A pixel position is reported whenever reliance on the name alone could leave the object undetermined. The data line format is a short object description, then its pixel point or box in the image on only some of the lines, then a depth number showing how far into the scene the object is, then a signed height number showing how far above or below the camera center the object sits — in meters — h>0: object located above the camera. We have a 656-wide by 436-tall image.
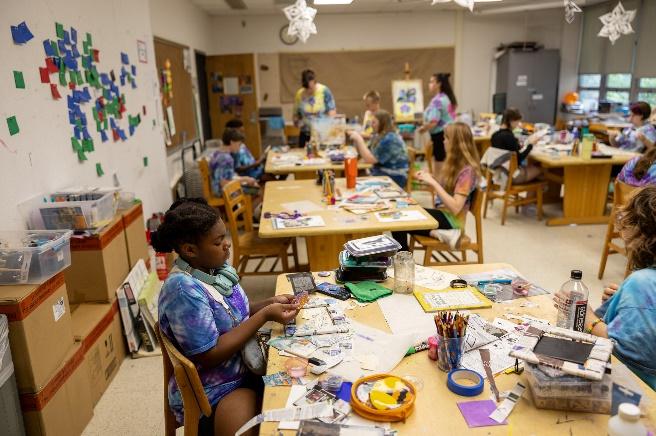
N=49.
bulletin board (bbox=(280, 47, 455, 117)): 9.32 +0.51
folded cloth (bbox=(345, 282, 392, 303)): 1.95 -0.78
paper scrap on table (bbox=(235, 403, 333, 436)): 1.29 -0.83
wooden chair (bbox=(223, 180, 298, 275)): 3.41 -1.01
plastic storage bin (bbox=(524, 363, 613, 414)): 1.26 -0.77
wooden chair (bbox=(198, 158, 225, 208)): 4.94 -0.83
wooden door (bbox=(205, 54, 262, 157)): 8.57 +0.15
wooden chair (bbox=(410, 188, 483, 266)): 3.38 -1.03
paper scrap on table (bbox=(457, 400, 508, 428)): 1.26 -0.83
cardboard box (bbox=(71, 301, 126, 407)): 2.53 -1.25
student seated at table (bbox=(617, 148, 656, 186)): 3.43 -0.60
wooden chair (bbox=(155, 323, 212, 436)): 1.48 -0.86
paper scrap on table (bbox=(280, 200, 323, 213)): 3.32 -0.73
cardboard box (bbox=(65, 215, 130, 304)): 2.66 -0.89
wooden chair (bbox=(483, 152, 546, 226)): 5.42 -1.13
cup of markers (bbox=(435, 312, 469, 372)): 1.47 -0.74
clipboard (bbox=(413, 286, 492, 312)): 1.86 -0.79
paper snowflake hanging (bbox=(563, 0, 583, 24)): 3.03 +0.49
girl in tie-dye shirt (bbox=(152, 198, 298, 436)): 1.54 -0.69
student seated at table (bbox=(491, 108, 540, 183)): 5.36 -0.57
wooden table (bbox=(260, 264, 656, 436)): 1.24 -0.83
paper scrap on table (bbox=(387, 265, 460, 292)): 2.06 -0.78
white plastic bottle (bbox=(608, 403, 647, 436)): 1.00 -0.68
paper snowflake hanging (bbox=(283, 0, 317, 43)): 5.16 +0.84
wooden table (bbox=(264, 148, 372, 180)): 4.82 -0.68
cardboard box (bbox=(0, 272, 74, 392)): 1.91 -0.89
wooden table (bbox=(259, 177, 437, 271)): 2.85 -0.76
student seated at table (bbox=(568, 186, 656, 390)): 1.47 -0.65
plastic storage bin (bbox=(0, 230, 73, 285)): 2.05 -0.62
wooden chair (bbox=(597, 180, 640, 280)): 3.67 -1.20
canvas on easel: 9.17 -0.09
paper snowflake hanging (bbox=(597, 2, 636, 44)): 6.36 +0.84
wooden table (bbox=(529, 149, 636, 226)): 5.32 -1.10
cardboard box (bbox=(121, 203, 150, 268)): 3.12 -0.84
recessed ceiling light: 4.22 +0.81
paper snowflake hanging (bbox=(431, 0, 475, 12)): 3.27 +0.59
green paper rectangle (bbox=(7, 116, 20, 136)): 2.35 -0.08
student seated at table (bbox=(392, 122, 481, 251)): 3.33 -0.60
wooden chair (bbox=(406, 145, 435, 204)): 5.86 -1.08
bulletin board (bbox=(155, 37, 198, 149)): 5.51 +0.14
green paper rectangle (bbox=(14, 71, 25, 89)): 2.43 +0.14
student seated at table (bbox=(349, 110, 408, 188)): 4.78 -0.57
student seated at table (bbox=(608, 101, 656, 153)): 5.35 -0.52
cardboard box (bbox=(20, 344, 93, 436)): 2.01 -1.27
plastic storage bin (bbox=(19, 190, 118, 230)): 2.57 -0.55
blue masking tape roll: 1.37 -0.81
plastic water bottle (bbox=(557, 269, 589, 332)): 1.61 -0.70
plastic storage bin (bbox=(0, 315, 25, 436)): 1.87 -1.09
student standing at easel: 5.99 -0.21
